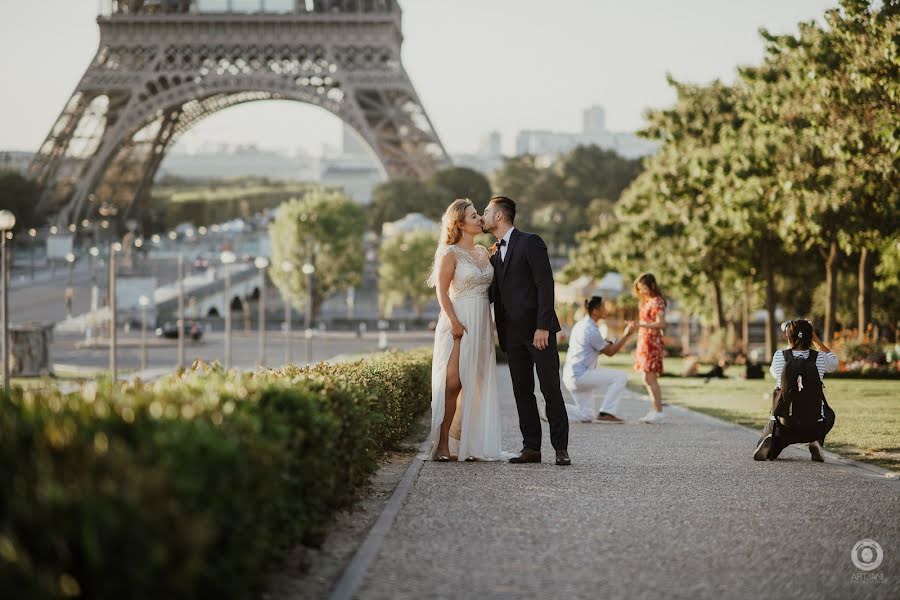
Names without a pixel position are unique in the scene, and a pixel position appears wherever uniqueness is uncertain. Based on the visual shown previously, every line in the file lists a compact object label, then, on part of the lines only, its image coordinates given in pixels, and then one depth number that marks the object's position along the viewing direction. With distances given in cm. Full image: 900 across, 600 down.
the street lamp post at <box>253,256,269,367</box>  3585
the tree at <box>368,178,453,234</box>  7919
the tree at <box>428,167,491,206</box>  7888
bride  987
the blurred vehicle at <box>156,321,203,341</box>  5476
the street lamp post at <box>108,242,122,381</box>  2739
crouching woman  981
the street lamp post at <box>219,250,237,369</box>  3362
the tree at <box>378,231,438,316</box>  7350
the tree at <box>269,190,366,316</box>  6738
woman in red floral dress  1416
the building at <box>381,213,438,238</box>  7744
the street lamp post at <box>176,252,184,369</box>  3469
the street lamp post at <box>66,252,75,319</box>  6281
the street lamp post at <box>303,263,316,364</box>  4193
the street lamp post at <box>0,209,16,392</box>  2084
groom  960
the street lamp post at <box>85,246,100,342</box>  5306
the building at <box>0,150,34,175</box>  8193
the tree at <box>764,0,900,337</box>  1769
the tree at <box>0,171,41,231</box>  7469
